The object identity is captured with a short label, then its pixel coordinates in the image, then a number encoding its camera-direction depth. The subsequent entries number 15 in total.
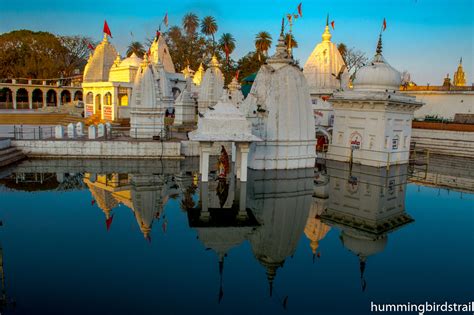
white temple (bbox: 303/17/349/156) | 30.97
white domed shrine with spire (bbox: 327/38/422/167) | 23.52
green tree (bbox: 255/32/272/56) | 64.69
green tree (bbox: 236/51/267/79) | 61.44
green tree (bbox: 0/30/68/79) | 58.93
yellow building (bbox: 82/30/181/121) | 40.19
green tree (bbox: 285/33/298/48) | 64.32
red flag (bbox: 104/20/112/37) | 37.72
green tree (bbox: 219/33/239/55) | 65.81
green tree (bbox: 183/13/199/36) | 68.94
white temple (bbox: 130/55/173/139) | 26.77
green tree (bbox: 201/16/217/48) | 67.25
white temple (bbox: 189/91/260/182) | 16.64
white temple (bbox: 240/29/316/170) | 20.36
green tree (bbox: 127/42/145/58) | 72.69
